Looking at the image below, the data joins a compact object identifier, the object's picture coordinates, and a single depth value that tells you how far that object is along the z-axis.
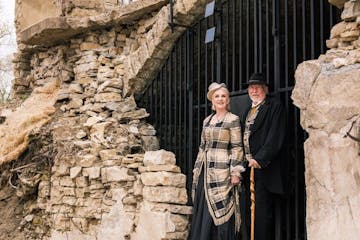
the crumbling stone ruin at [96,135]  5.61
